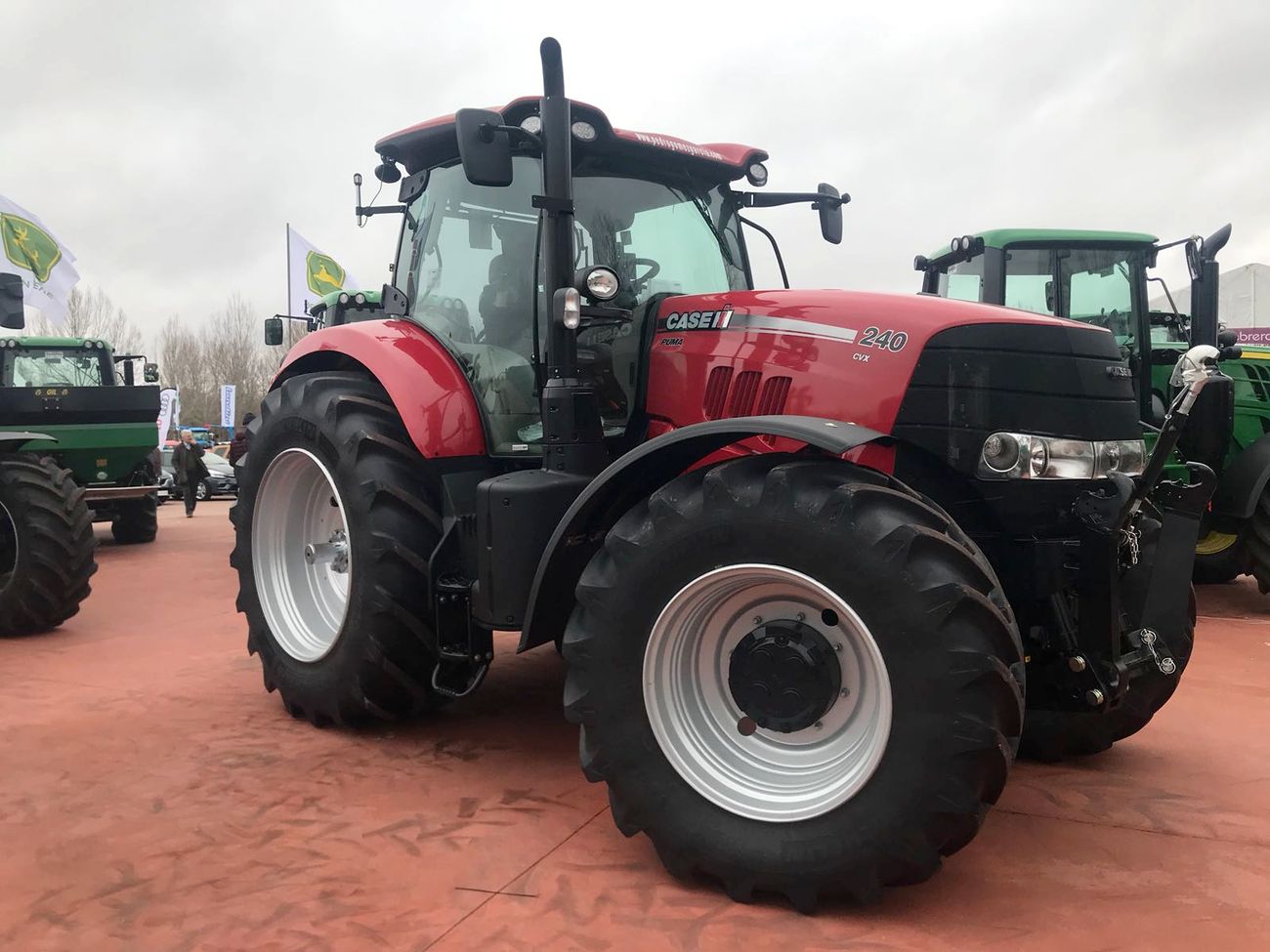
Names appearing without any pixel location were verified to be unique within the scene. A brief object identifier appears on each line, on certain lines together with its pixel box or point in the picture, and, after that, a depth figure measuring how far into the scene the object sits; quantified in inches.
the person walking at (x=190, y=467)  683.4
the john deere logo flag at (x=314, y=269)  788.0
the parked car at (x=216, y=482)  901.2
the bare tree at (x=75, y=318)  1587.0
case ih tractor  101.5
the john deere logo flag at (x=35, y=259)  586.2
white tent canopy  882.8
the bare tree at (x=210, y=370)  2057.1
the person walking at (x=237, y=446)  573.5
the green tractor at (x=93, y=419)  429.1
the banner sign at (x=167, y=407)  1021.8
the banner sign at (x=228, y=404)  1249.4
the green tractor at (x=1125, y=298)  294.0
